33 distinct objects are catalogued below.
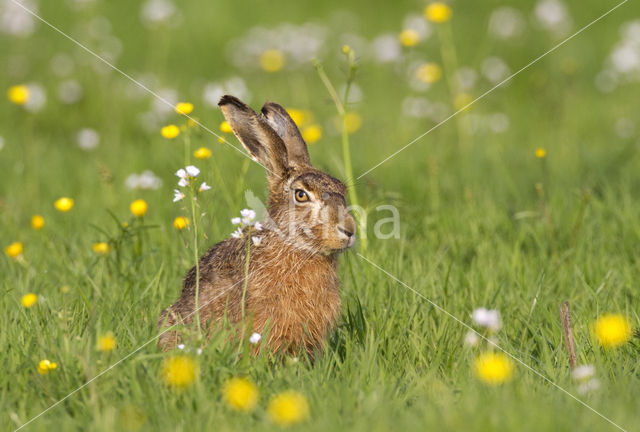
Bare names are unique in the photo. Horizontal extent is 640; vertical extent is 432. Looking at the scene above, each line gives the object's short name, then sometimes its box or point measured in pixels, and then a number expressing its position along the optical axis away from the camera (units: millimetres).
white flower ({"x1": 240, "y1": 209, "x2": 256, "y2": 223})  7164
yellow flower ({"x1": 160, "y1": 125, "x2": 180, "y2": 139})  8680
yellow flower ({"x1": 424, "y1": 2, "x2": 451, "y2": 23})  13234
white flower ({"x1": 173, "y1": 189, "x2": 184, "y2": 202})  7315
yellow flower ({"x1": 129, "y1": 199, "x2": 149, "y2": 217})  9039
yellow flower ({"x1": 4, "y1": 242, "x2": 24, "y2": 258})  8812
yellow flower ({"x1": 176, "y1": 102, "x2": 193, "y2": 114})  8805
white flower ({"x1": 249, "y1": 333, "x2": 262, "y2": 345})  6855
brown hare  7543
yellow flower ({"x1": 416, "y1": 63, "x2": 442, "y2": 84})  14156
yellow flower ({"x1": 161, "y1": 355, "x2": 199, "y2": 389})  5801
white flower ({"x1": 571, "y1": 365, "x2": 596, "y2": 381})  6015
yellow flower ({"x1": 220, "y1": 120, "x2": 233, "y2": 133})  9255
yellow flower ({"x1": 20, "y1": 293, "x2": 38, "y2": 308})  7259
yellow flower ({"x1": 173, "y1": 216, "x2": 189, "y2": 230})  8906
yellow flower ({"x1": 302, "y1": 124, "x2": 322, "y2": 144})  11833
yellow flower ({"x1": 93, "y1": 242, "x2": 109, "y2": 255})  8685
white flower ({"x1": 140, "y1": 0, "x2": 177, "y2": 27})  16406
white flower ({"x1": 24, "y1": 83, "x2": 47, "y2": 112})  15473
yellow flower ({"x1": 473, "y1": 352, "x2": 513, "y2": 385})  5562
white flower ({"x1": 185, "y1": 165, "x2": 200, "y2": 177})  6930
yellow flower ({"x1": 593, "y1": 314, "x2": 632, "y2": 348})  6121
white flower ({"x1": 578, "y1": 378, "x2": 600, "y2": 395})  6113
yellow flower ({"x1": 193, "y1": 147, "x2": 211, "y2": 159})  9066
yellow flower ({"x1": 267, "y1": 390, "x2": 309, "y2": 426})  5204
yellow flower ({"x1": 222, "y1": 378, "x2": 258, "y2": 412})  5539
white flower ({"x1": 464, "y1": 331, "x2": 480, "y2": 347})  6234
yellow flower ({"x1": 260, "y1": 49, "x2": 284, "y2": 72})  16000
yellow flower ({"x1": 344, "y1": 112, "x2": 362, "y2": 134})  14912
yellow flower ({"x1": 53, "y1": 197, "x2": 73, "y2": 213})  9303
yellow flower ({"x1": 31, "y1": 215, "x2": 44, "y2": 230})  9359
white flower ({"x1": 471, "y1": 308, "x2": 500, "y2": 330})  5758
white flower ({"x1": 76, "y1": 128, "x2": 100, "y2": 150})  14680
